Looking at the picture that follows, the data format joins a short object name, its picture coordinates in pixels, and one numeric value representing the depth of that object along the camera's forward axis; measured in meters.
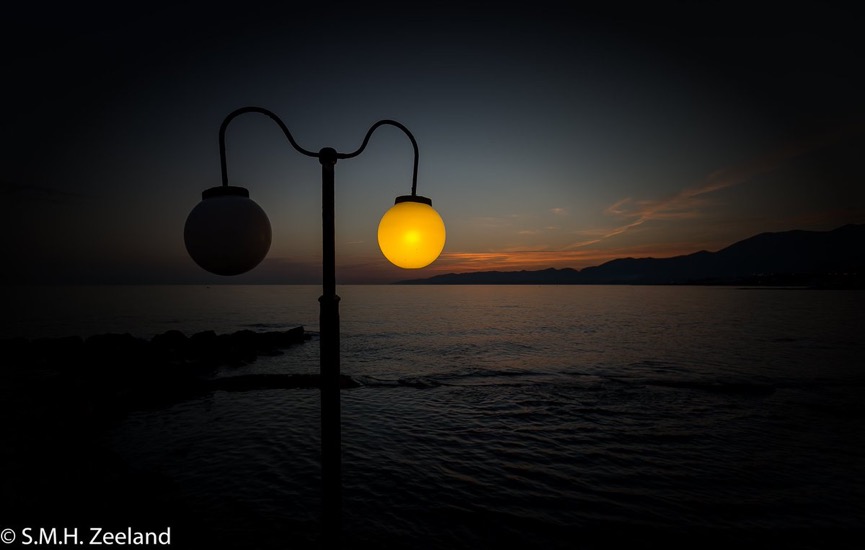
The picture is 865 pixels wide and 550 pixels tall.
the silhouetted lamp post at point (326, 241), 2.84
